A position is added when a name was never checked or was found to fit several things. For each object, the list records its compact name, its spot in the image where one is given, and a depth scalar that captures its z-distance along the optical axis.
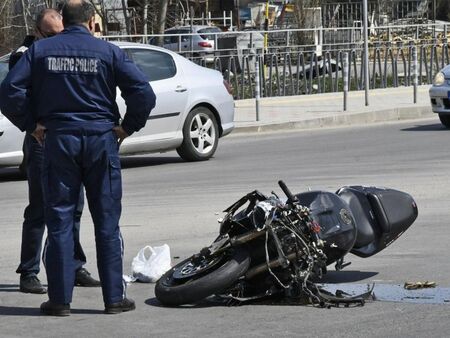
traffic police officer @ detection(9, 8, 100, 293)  14.74
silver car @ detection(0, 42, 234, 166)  29.47
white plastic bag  15.45
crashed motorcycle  13.72
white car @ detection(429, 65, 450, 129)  37.03
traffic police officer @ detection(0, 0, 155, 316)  13.22
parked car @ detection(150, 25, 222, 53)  52.66
